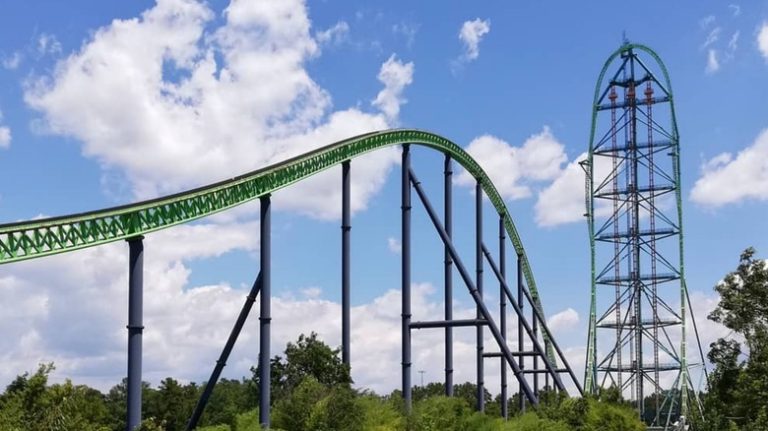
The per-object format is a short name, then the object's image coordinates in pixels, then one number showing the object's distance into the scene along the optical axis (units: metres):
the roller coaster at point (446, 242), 23.20
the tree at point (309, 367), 32.41
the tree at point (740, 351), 37.16
